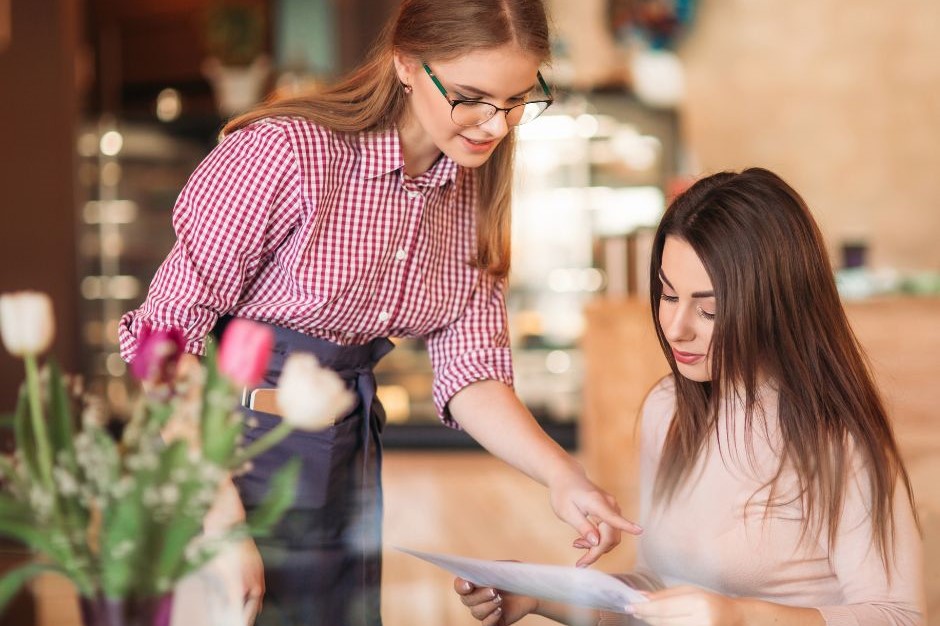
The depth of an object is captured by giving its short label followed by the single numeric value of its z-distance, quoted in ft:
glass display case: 19.39
